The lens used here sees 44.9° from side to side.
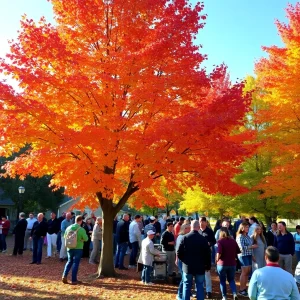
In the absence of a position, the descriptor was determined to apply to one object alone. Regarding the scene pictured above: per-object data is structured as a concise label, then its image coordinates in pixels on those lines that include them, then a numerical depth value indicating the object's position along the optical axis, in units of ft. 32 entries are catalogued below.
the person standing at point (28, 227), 55.77
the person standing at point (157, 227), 51.76
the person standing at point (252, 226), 33.19
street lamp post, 88.12
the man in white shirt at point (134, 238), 44.37
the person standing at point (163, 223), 62.19
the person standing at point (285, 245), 33.65
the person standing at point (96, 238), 46.24
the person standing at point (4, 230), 59.11
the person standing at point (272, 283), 13.96
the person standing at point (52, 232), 50.55
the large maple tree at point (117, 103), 31.07
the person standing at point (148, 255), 33.63
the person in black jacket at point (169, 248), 36.70
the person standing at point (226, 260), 27.63
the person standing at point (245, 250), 30.81
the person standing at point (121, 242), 43.50
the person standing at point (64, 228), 48.16
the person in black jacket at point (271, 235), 40.85
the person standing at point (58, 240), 53.88
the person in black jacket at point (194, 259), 24.59
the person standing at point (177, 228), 42.73
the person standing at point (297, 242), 39.14
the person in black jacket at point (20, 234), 51.39
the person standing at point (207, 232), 34.43
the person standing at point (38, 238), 44.96
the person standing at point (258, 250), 31.37
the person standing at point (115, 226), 53.65
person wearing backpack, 32.78
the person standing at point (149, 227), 44.78
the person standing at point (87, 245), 51.23
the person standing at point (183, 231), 29.27
